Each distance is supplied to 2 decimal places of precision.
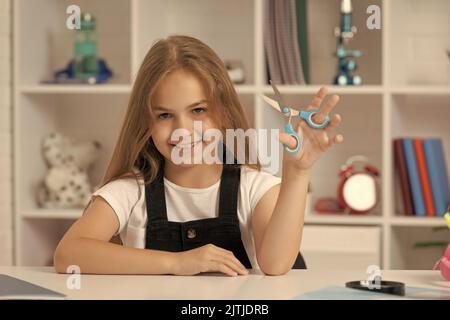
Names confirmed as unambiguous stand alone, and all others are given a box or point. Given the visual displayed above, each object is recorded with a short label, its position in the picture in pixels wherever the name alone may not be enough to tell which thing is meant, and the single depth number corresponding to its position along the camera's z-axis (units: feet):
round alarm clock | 11.35
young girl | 7.84
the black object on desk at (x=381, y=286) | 5.72
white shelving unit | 11.24
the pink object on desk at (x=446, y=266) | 6.31
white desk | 5.66
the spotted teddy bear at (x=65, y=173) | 11.80
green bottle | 11.81
